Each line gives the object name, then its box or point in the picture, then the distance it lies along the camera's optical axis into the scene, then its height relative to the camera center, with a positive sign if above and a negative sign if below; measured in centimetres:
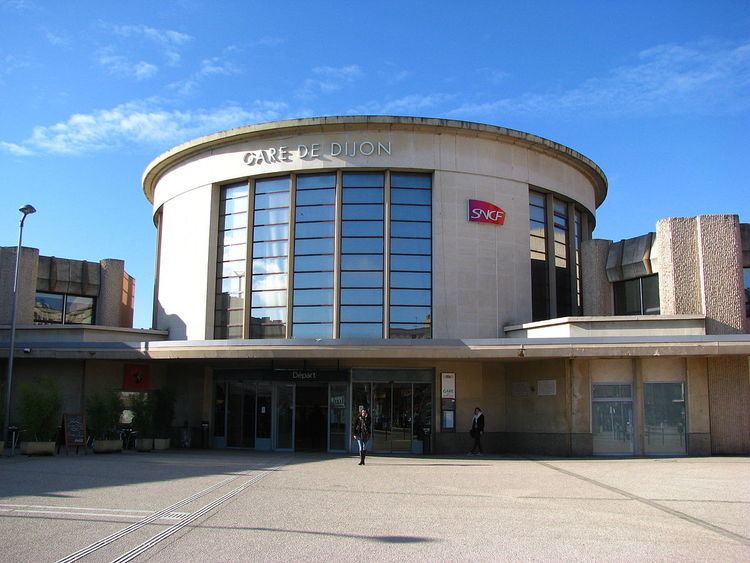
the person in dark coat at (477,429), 2502 -109
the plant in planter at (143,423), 2547 -103
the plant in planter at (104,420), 2391 -89
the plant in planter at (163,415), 2647 -80
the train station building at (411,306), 2369 +327
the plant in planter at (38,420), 2231 -86
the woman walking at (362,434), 2098 -110
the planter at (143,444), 2541 -175
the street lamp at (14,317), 2334 +239
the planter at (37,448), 2220 -167
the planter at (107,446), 2397 -174
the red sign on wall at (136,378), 2867 +55
